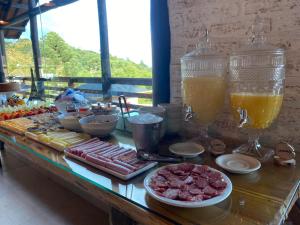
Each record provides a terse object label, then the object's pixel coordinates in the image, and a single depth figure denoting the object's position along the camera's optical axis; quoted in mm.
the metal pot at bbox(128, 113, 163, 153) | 849
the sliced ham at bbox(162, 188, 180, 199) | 568
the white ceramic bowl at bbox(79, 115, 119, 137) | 1083
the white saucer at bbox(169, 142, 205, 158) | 829
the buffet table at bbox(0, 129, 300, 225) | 525
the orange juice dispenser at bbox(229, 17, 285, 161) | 754
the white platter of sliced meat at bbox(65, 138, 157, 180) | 729
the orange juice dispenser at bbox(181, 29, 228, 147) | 860
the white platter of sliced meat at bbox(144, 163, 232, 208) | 548
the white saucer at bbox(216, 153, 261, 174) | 704
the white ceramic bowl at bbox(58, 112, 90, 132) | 1221
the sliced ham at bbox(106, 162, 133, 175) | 715
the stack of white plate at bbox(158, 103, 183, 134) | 1041
